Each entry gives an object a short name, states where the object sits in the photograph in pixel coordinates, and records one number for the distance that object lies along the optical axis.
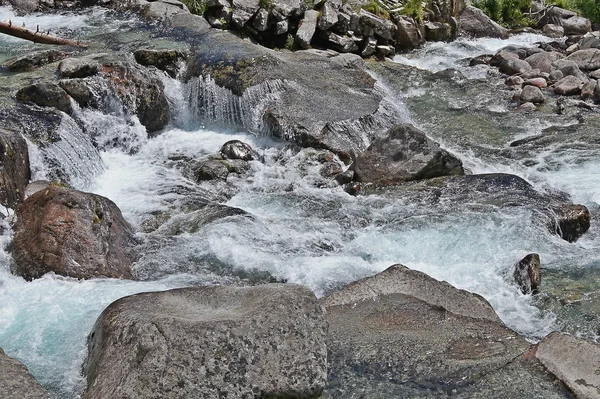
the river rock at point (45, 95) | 12.59
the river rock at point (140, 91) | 14.06
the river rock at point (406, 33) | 21.52
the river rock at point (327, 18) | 19.34
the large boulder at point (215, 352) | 5.16
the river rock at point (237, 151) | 13.37
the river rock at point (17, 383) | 5.37
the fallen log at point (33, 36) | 14.32
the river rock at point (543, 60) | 19.61
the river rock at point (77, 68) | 13.72
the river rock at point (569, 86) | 17.78
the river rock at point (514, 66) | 19.55
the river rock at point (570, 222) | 10.34
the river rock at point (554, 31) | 25.25
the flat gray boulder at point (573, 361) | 5.40
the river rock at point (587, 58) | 19.81
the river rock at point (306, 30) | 18.83
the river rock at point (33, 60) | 14.19
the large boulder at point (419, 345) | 5.58
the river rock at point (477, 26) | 24.45
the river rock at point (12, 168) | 9.91
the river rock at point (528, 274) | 8.83
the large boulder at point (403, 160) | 12.34
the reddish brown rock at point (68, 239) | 8.67
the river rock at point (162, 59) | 15.33
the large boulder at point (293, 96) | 13.94
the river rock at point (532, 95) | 17.19
